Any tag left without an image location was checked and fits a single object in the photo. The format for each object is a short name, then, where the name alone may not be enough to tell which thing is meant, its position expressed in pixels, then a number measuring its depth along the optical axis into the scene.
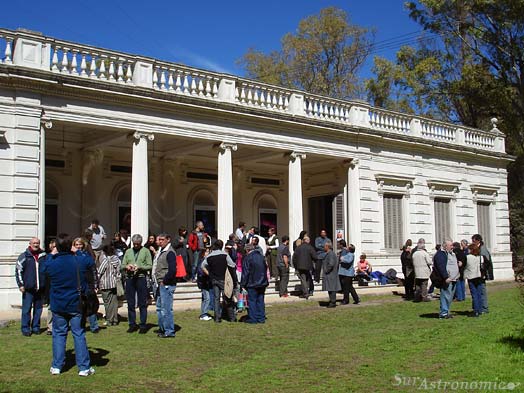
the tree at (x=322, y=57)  38.72
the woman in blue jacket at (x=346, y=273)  15.87
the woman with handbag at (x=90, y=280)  8.70
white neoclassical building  15.02
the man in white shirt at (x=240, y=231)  17.81
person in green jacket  11.15
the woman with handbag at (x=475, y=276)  13.40
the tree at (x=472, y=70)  28.84
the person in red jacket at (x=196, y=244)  17.12
